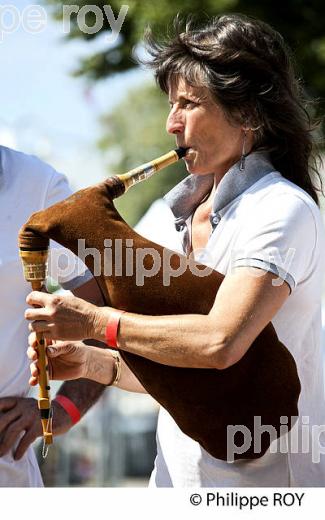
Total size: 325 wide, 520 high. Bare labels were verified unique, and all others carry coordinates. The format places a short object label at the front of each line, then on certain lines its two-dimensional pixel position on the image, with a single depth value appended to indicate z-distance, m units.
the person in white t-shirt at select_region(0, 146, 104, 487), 4.30
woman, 3.85
